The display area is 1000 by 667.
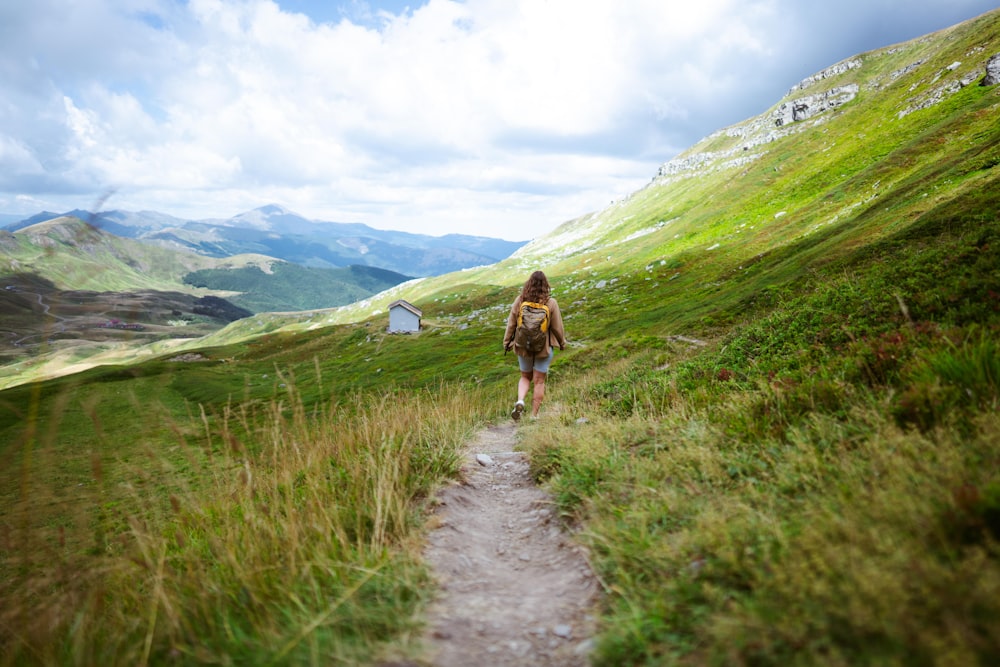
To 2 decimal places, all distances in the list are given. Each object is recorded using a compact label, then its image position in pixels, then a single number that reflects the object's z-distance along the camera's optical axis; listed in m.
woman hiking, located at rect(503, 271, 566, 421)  11.15
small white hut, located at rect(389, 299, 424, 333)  88.62
